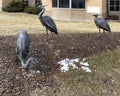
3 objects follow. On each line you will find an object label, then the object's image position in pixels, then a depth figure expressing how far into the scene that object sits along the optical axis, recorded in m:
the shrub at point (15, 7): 26.64
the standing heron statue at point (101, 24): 9.05
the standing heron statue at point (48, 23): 8.03
